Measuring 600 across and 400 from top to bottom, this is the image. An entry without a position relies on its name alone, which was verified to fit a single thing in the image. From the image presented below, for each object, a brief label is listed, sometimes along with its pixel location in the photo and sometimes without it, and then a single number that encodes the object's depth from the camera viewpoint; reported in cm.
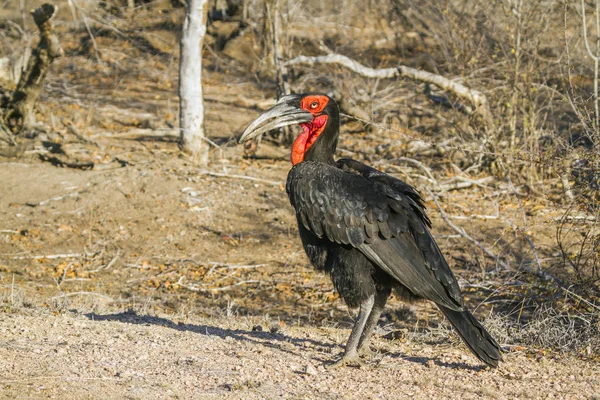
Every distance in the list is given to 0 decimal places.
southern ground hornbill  969
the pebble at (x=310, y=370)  956
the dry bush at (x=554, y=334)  1097
